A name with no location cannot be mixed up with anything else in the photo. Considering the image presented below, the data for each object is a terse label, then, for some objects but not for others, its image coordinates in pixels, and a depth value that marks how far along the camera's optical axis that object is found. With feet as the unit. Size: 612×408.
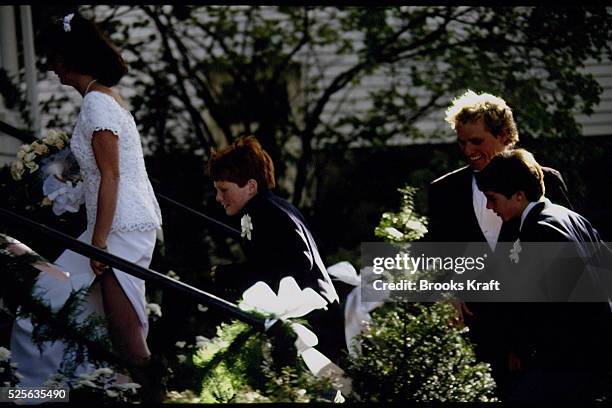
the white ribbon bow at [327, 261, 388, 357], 34.37
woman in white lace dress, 28.86
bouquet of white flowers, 31.48
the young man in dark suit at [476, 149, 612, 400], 25.22
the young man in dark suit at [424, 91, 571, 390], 29.99
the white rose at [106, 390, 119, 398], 28.12
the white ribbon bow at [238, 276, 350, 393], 28.19
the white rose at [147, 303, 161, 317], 35.14
